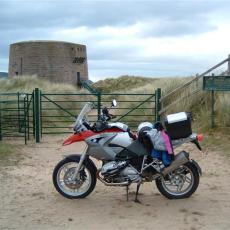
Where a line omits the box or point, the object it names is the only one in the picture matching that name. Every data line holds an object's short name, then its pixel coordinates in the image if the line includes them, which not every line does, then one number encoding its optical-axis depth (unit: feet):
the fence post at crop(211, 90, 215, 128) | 31.00
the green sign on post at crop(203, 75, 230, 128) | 30.55
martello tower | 89.14
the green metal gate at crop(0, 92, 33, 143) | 32.55
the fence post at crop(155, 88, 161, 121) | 36.15
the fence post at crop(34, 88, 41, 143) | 32.55
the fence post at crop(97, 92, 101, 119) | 35.22
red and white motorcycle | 14.77
